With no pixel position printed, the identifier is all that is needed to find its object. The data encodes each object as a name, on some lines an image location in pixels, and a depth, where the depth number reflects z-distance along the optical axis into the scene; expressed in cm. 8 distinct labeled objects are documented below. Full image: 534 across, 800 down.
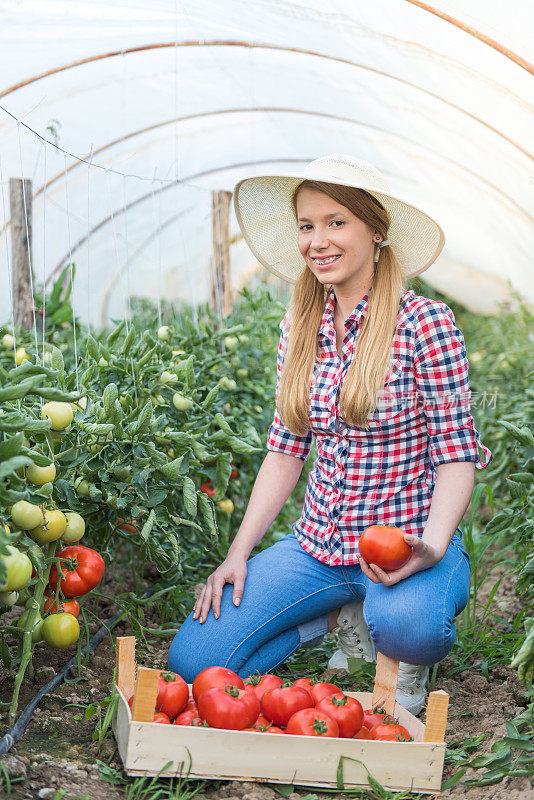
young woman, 193
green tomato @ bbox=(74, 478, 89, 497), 193
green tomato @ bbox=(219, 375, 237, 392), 289
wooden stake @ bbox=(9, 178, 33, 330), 318
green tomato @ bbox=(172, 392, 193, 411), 238
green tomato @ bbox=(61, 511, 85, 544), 183
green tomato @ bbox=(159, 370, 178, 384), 234
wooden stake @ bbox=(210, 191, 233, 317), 421
